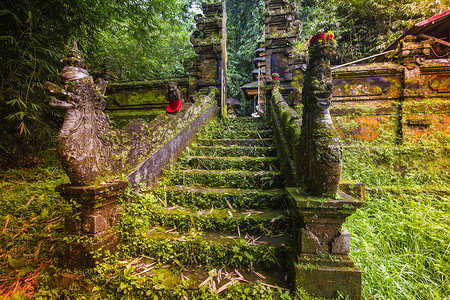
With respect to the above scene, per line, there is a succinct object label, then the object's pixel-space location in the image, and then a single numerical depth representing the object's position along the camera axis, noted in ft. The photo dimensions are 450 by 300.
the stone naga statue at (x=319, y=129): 5.31
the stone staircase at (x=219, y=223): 6.10
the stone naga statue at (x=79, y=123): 5.97
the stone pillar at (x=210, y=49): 20.11
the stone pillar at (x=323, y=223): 5.12
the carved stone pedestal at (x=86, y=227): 6.02
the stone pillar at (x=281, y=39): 21.16
